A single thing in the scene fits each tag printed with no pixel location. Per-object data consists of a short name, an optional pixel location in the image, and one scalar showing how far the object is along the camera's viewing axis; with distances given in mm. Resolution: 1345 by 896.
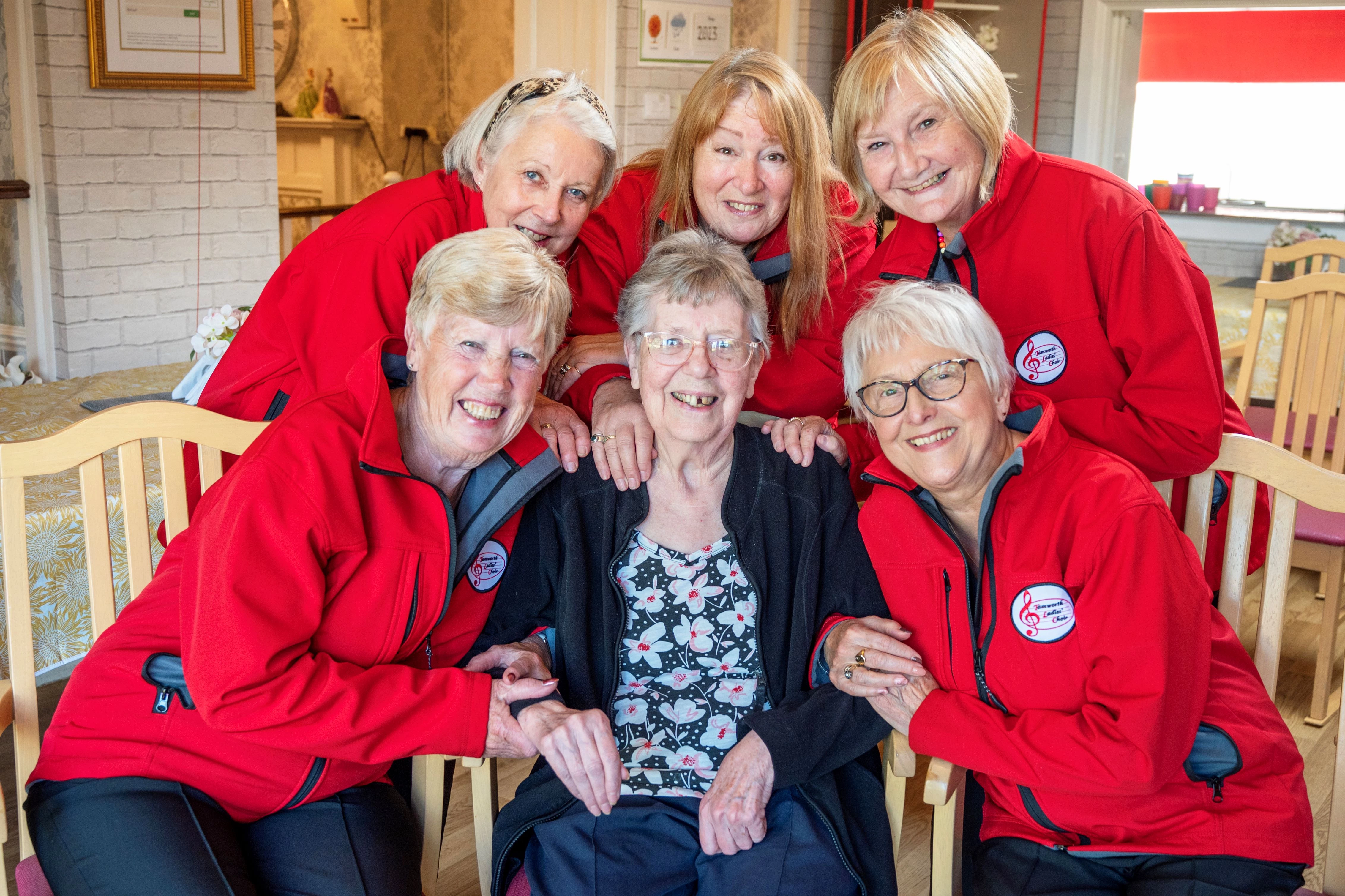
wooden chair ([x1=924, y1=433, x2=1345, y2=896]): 1684
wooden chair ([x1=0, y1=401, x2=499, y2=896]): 1740
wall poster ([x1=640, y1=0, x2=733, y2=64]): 5492
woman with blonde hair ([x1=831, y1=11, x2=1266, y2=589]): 1875
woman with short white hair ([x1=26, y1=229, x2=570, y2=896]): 1530
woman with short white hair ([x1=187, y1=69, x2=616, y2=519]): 1988
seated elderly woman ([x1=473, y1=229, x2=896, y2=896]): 1710
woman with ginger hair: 2090
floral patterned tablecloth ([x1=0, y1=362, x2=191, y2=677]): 2531
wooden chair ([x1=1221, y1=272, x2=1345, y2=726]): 3557
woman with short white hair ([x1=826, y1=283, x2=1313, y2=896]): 1582
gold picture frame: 3695
